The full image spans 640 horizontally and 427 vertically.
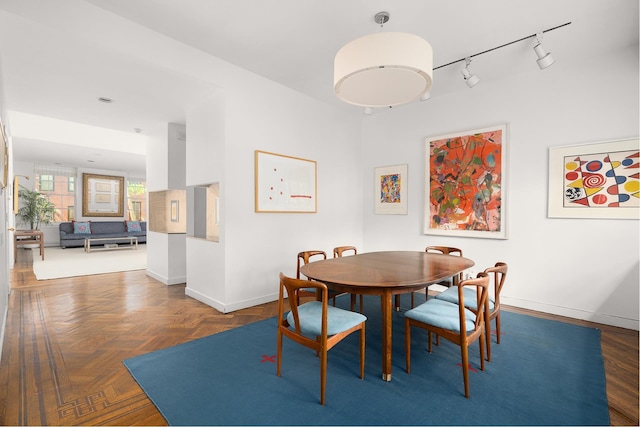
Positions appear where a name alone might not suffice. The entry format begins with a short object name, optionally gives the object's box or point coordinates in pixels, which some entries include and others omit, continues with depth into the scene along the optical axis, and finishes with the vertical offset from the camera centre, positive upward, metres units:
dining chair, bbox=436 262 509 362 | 2.14 -0.68
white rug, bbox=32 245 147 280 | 5.35 -1.05
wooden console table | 6.89 -0.56
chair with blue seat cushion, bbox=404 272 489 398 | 1.78 -0.69
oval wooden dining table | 1.91 -0.44
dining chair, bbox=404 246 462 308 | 3.43 -0.42
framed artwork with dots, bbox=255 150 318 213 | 3.55 +0.37
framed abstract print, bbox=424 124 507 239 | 3.56 +0.37
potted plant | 8.27 +0.13
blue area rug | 1.62 -1.09
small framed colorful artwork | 4.42 +0.35
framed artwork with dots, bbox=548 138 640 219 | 2.83 +0.32
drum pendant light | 1.74 +0.88
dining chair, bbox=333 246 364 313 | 2.85 -0.44
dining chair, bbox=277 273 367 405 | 1.72 -0.69
